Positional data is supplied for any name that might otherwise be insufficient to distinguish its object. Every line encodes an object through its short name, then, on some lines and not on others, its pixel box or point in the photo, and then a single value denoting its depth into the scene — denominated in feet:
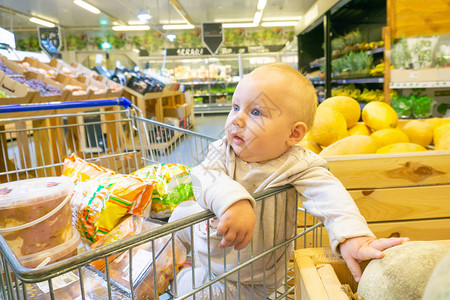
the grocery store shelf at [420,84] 7.99
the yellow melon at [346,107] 5.84
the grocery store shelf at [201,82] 36.91
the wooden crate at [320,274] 1.86
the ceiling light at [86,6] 27.74
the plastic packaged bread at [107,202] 3.96
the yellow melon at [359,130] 5.87
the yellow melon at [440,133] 5.42
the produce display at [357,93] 13.42
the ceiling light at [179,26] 41.16
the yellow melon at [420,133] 5.99
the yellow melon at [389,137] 5.55
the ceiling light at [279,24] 41.50
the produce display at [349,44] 14.38
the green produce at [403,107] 8.25
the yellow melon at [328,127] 5.42
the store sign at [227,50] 37.76
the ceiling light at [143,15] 22.29
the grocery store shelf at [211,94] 37.95
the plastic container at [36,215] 3.09
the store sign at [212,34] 23.59
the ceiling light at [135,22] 40.55
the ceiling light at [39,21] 33.60
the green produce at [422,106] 8.15
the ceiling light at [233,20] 41.01
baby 2.34
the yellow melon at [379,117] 5.94
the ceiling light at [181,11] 27.70
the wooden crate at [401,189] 4.63
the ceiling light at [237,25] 41.93
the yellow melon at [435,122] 6.10
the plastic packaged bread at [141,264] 3.17
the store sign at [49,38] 19.28
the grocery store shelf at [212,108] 36.96
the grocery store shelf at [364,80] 11.25
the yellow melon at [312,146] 5.65
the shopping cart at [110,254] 1.60
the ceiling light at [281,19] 40.28
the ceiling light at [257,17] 35.74
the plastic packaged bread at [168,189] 4.54
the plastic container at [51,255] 3.09
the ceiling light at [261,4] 29.37
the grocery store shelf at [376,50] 11.43
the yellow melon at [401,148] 5.02
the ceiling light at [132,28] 41.84
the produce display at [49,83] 9.55
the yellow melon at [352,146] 4.96
